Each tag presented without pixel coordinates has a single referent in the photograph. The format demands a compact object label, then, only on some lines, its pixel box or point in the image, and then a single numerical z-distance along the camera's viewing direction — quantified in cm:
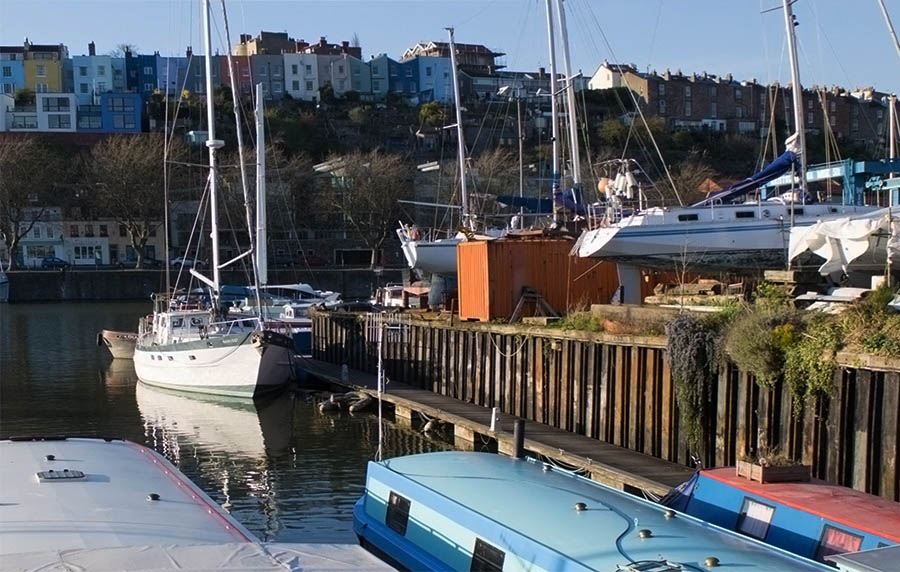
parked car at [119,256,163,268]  10362
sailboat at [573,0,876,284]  2944
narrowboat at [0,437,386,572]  862
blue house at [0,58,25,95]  14638
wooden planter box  1316
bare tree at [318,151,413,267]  10106
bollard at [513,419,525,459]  1688
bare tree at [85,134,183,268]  10106
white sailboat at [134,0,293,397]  3641
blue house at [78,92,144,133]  13538
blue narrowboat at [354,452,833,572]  1070
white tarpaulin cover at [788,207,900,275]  2125
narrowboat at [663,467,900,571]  1120
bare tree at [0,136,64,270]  10050
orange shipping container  3066
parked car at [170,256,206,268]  9562
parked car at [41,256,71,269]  10418
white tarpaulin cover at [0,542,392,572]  844
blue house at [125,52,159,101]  15450
